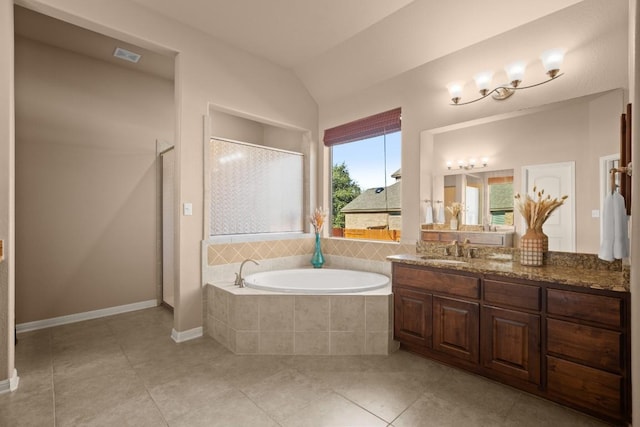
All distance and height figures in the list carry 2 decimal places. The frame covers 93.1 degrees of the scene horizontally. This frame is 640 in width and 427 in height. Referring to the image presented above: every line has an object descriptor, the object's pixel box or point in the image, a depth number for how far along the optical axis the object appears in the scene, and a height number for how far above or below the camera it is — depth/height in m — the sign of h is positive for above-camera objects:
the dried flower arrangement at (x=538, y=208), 2.24 +0.03
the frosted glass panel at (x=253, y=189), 3.24 +0.27
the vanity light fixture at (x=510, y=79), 2.19 +1.07
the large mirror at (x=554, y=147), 2.09 +0.52
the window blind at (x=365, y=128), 3.33 +1.00
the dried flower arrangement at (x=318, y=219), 3.86 -0.10
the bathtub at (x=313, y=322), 2.54 -0.93
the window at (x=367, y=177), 3.45 +0.43
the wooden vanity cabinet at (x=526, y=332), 1.66 -0.79
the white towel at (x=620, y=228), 1.75 -0.09
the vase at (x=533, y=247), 2.23 -0.26
